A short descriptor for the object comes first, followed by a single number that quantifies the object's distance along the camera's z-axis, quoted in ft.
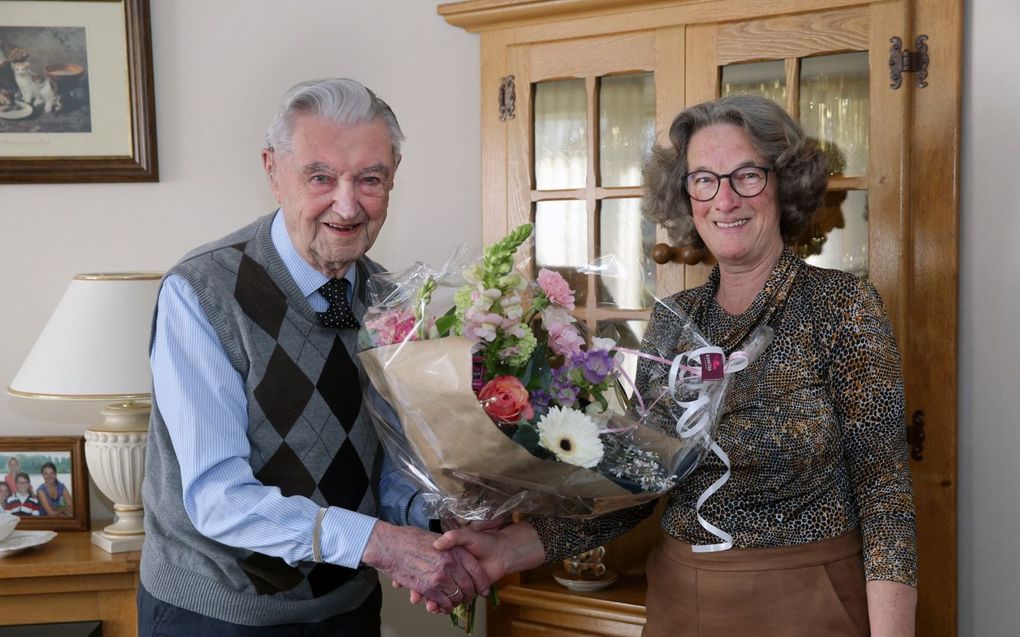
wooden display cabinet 7.38
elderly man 4.98
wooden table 7.76
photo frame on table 8.70
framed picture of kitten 8.96
